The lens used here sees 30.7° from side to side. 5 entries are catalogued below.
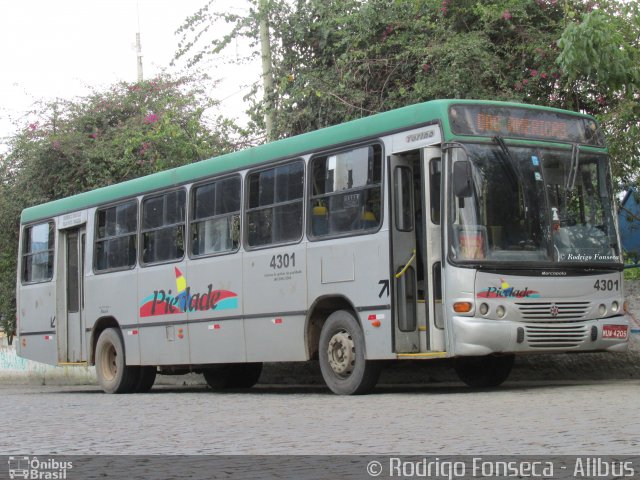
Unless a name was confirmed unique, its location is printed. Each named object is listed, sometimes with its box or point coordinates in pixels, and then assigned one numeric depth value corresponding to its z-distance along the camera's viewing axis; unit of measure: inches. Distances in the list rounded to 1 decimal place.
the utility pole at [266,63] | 868.6
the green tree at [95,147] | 994.1
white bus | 483.2
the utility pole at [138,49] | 1793.8
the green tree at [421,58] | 701.9
